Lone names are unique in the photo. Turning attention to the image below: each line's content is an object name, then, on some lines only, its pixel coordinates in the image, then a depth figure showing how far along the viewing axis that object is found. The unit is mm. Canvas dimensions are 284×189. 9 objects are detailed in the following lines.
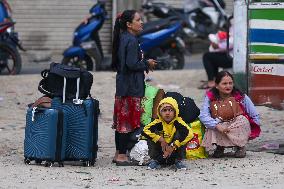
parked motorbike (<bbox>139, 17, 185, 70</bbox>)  27049
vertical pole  16461
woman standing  15199
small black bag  15996
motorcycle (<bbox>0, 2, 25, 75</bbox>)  25697
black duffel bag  14929
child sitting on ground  14759
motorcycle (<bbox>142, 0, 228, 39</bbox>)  34623
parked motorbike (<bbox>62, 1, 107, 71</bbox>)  27127
